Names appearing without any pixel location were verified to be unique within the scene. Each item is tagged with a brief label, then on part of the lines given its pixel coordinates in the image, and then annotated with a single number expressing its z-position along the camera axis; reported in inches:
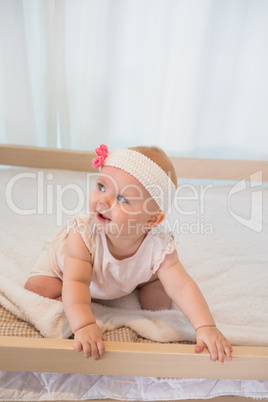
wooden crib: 30.3
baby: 33.4
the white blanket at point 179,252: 38.1
